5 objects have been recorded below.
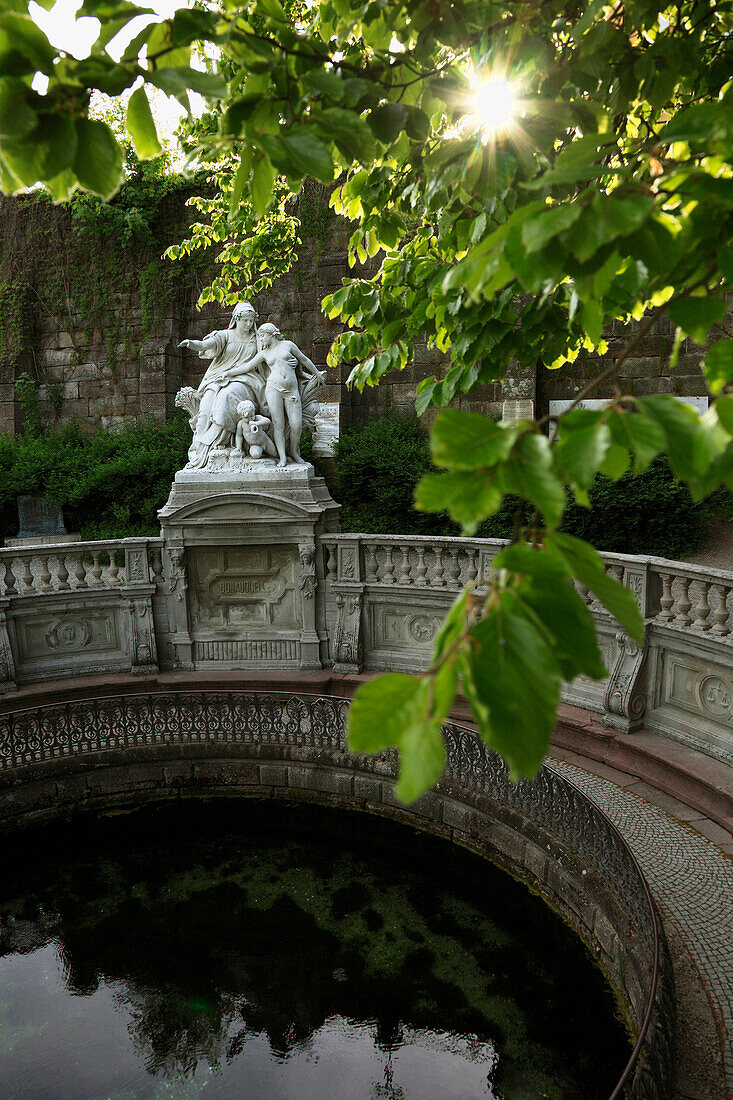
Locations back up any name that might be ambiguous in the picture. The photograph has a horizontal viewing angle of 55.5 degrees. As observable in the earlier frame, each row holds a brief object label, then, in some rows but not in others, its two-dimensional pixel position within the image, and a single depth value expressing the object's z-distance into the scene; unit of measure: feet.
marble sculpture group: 24.40
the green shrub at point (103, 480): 38.73
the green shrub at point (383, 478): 34.99
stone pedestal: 23.45
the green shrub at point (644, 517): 30.55
